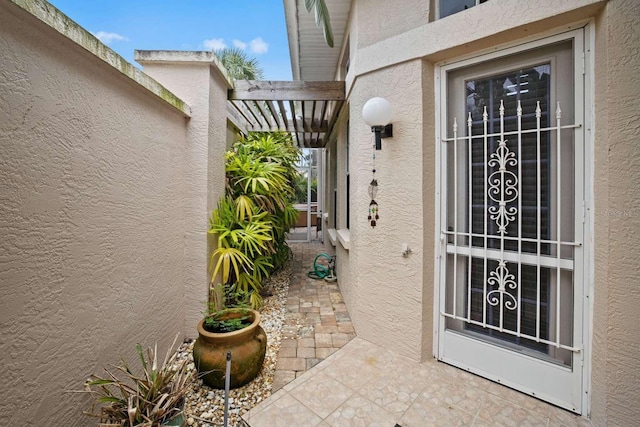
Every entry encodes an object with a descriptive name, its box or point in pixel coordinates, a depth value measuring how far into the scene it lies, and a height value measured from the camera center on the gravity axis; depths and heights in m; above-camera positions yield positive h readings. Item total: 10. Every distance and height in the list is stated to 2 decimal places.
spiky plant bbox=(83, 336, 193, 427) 1.89 -1.51
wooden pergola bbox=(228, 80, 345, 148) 4.79 +2.39
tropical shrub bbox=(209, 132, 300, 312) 4.13 +0.05
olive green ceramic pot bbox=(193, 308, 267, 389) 2.84 -1.64
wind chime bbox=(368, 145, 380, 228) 3.56 +0.17
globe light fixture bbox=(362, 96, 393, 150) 3.18 +1.27
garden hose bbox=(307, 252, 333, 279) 6.70 -1.52
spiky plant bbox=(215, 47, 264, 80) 11.27 +6.85
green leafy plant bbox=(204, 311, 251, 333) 3.11 -1.39
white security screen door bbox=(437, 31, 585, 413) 2.53 -0.05
